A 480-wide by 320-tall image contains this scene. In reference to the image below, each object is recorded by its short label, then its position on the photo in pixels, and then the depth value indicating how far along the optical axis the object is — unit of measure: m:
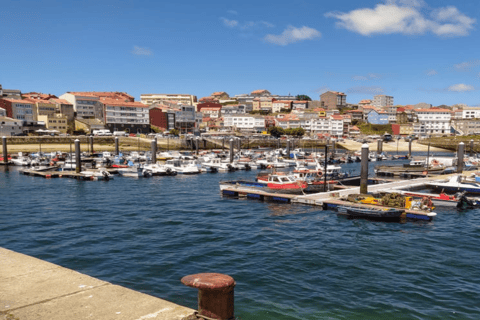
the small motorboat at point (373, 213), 26.80
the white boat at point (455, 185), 39.31
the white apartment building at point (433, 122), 181.98
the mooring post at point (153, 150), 59.68
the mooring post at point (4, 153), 68.44
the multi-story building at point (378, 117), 187.38
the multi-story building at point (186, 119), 153.12
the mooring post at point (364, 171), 32.81
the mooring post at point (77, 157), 51.58
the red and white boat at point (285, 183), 37.22
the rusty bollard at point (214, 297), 5.78
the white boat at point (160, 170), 57.42
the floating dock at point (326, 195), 27.45
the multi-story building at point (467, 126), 177.12
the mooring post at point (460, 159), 49.47
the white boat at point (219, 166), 66.12
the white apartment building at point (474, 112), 199.12
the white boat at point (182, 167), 59.94
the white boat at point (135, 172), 54.53
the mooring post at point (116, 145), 78.68
